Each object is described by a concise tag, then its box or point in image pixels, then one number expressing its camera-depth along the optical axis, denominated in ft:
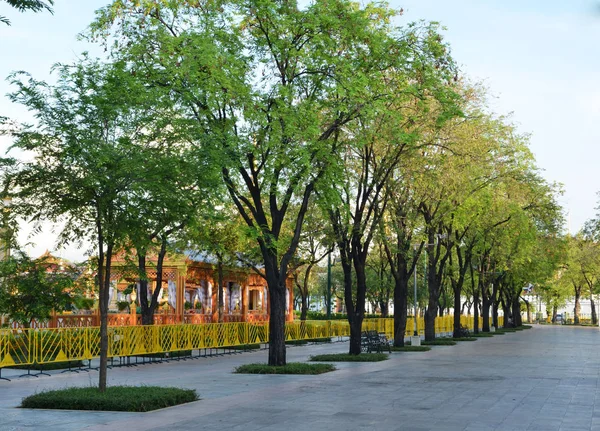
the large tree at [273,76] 71.05
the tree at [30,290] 75.20
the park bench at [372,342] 105.50
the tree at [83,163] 47.80
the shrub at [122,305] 133.49
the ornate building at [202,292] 126.52
